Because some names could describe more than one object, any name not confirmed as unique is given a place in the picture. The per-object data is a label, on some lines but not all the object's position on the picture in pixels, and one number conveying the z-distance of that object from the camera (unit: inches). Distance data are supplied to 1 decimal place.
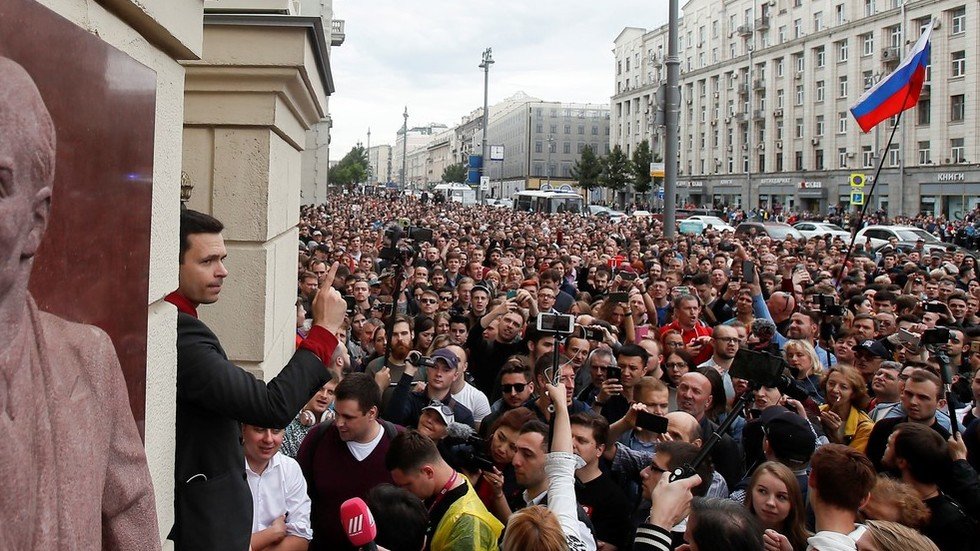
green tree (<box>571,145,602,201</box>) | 3186.5
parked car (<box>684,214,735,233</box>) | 1446.9
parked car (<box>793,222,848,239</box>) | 1357.0
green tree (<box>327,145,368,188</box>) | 3863.4
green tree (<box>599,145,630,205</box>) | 2957.7
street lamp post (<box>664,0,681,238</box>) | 671.8
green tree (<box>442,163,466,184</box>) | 4665.4
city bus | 2207.7
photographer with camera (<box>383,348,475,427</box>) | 224.2
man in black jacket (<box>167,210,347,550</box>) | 102.8
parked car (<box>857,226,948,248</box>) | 1161.4
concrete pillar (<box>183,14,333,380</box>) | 159.9
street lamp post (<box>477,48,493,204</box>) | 1906.5
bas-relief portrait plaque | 58.4
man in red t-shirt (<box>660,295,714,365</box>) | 344.6
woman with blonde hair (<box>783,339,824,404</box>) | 272.4
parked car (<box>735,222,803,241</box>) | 1255.0
